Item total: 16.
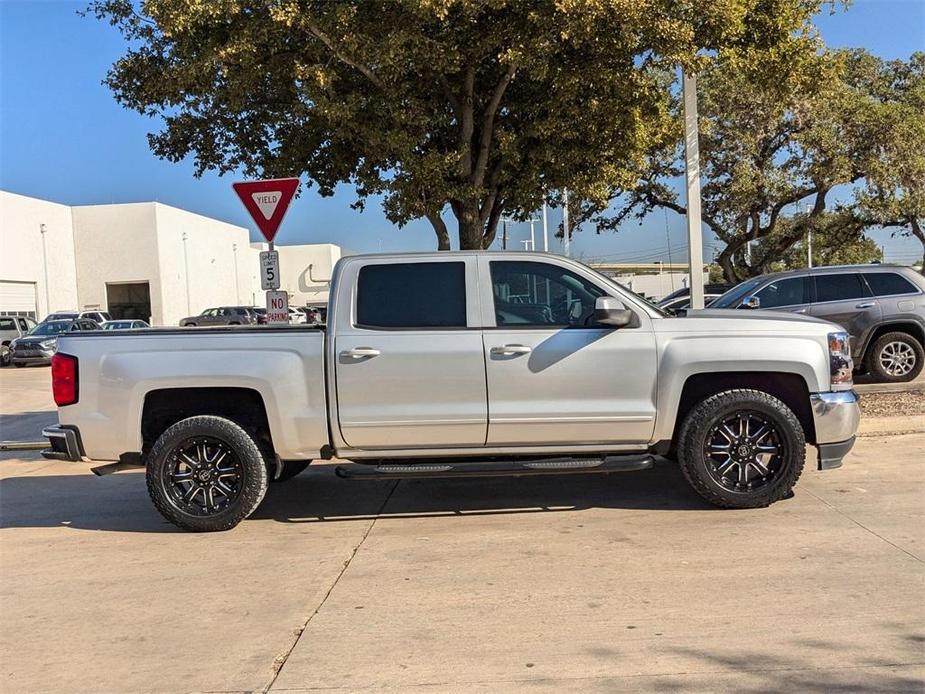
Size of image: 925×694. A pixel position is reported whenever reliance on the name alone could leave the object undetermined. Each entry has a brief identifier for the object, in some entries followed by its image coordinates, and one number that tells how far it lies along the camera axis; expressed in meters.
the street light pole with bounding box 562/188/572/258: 24.71
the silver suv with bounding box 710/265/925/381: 11.28
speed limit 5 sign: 8.30
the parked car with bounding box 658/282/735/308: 21.33
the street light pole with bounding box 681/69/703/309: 9.95
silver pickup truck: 5.74
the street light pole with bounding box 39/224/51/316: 42.07
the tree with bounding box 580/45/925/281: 21.64
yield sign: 8.20
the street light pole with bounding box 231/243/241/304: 58.13
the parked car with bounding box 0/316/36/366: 28.42
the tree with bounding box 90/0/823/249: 8.68
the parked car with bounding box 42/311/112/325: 30.67
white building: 40.53
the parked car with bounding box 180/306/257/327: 37.03
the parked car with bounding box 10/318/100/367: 26.75
